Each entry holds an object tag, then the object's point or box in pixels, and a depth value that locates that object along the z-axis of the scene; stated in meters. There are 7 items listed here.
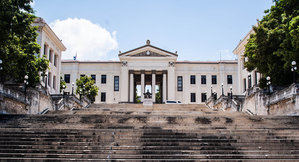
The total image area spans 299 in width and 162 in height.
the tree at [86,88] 49.78
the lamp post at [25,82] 23.64
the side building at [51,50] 39.56
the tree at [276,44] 20.97
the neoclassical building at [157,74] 59.06
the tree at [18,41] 18.75
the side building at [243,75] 44.31
